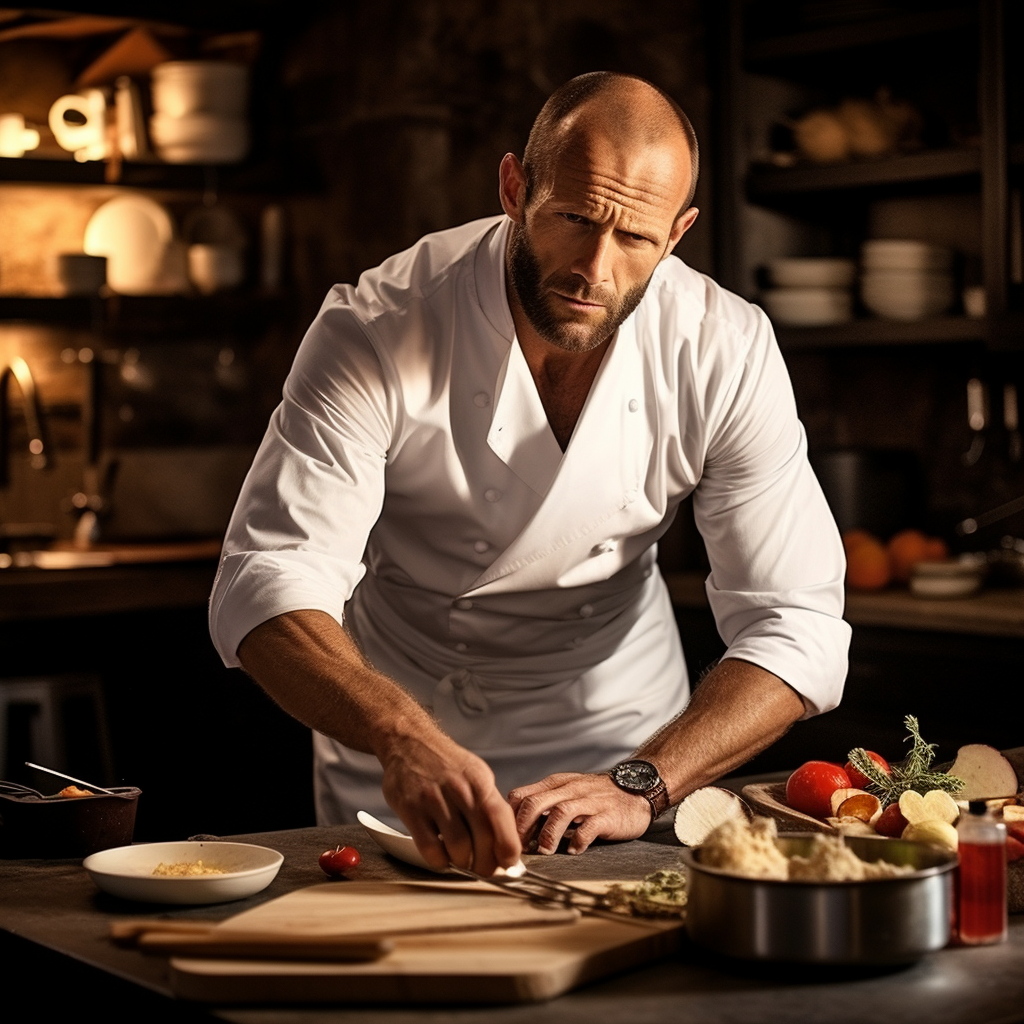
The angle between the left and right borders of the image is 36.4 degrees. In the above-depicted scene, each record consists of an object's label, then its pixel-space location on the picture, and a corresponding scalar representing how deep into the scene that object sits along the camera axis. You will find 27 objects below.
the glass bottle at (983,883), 1.22
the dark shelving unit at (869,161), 3.51
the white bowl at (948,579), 3.39
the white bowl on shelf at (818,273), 3.84
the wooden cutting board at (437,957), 1.09
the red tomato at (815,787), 1.51
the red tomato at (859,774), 1.57
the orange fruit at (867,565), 3.55
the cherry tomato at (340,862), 1.41
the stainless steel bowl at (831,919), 1.12
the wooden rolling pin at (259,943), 1.12
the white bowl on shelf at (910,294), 3.70
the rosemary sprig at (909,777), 1.50
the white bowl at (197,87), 4.25
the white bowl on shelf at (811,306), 3.84
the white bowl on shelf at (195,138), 4.27
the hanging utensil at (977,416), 3.77
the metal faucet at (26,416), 4.07
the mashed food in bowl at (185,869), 1.37
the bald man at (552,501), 1.74
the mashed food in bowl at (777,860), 1.16
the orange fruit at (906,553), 3.60
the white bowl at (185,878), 1.31
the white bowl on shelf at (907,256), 3.69
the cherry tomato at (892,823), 1.40
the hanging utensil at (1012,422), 3.76
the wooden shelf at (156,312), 4.07
